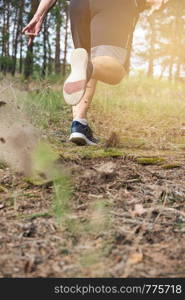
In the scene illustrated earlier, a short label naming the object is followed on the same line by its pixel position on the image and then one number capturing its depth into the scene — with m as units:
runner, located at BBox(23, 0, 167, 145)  2.95
